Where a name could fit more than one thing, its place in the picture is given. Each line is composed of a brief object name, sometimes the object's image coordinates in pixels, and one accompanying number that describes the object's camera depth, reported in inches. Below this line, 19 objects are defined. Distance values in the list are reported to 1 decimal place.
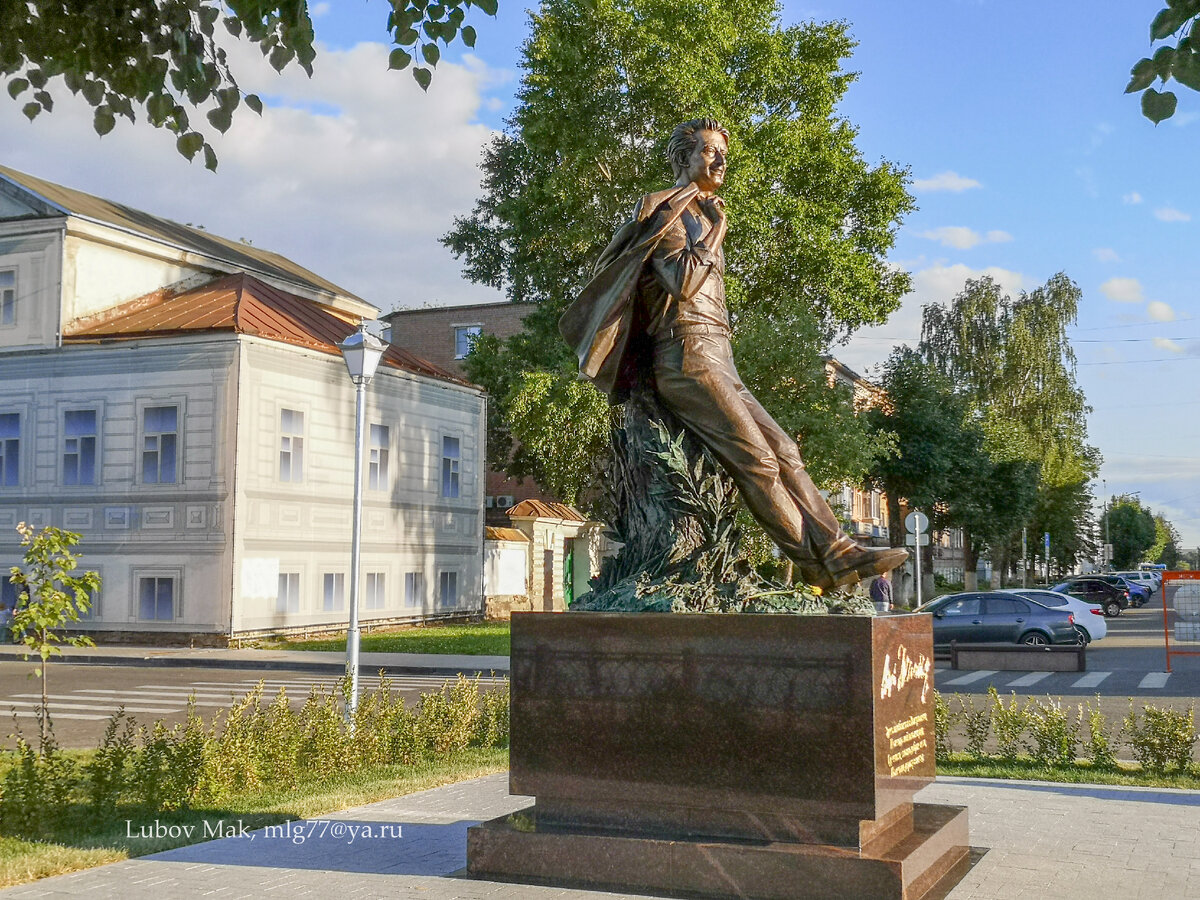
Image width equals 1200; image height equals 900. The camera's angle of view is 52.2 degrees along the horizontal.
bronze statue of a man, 276.4
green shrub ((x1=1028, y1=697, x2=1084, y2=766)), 443.8
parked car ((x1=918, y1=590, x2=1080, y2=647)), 980.6
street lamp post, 526.0
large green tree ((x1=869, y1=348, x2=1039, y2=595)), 1852.9
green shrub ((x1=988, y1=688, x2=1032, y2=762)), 447.8
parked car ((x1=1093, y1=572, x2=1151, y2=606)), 2252.7
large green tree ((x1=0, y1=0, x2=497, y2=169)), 256.7
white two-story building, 1077.8
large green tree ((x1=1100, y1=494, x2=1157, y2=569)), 5147.6
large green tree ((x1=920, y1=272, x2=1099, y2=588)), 2113.7
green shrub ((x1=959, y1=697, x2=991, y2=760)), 462.6
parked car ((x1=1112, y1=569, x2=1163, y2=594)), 2758.4
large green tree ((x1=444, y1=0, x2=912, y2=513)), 1209.4
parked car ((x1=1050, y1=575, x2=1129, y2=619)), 2052.2
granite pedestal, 232.5
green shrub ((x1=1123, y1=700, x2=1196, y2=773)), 418.6
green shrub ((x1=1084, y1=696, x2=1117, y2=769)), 436.1
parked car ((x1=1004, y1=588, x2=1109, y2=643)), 1030.4
